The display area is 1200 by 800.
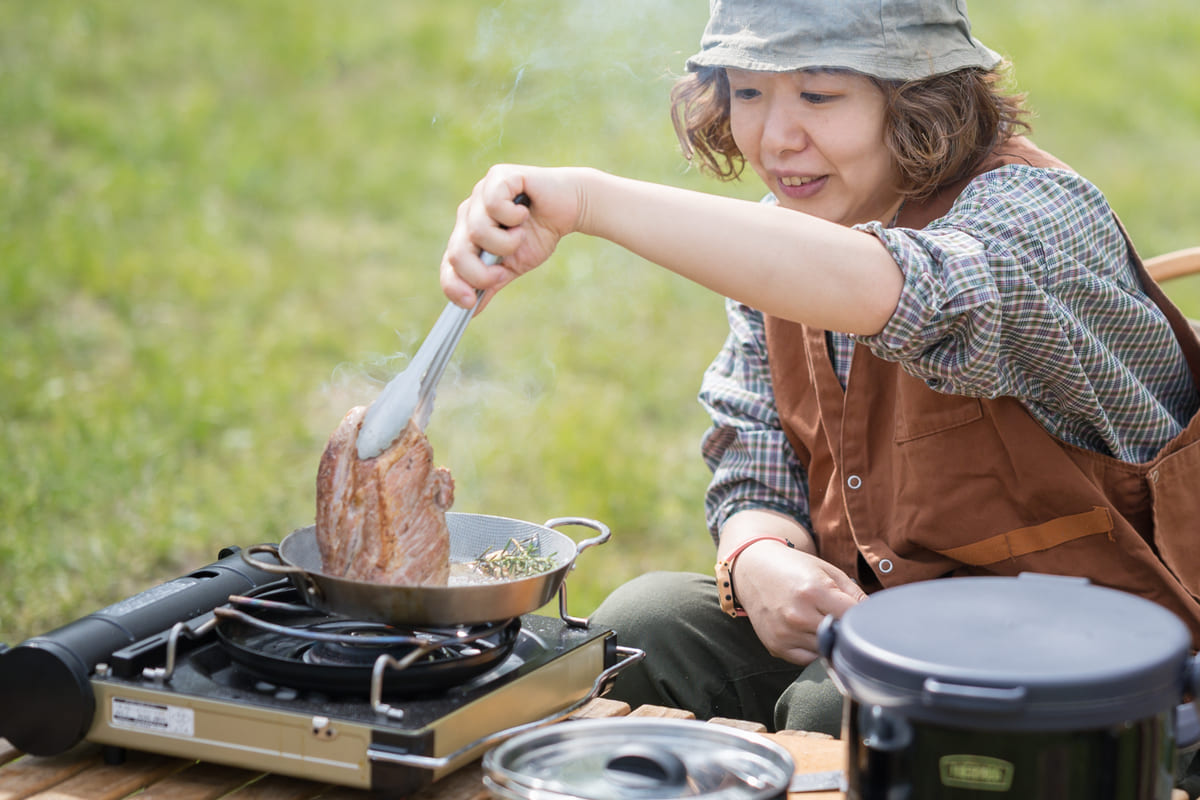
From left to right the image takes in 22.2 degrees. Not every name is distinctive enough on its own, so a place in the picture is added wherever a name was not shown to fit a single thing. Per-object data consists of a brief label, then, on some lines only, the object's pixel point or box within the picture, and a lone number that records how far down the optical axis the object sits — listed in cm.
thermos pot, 186
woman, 222
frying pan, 210
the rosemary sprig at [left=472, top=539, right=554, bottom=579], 225
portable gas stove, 206
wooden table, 211
